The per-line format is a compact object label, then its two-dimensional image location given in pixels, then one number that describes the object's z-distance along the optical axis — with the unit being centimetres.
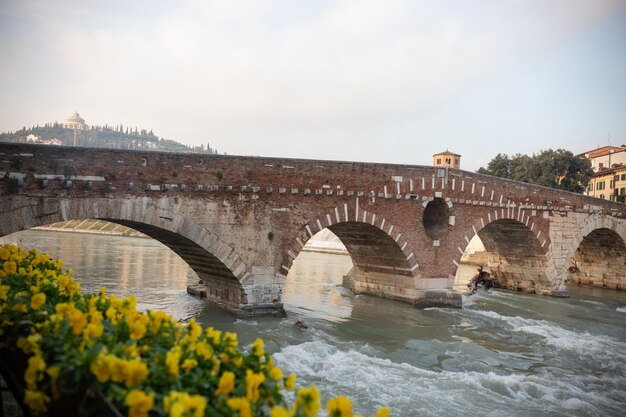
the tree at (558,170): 4919
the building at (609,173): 6069
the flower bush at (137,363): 336
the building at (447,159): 7550
